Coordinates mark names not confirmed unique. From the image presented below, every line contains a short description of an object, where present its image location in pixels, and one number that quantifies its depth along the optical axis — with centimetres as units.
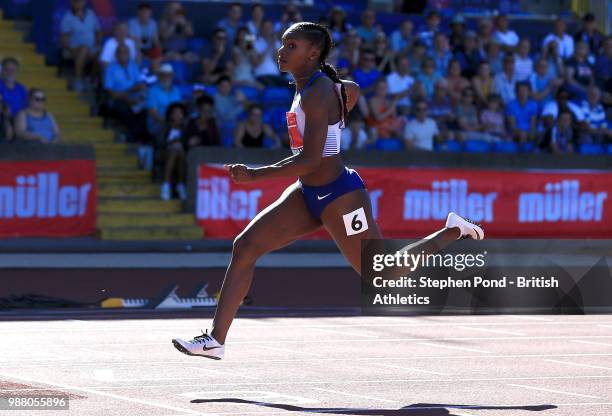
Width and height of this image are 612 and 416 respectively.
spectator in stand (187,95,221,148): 2169
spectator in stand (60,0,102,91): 2312
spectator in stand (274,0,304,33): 2428
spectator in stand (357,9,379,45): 2534
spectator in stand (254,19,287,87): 2356
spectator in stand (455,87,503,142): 2406
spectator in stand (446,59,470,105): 2433
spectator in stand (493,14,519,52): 2662
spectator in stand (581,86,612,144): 2512
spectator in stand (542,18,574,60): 2678
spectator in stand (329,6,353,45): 2478
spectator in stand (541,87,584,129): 2458
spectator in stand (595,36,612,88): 2670
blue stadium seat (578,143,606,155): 2433
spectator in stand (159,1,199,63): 2348
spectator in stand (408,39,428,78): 2466
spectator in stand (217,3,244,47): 2403
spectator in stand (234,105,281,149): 2183
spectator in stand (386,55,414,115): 2369
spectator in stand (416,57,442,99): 2441
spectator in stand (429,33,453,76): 2511
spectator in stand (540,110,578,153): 2423
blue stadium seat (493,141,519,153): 2394
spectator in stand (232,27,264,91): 2322
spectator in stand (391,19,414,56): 2527
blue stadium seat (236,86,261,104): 2316
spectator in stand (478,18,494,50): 2618
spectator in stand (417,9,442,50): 2569
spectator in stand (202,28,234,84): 2308
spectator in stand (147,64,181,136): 2217
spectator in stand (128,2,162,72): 2322
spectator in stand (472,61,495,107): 2461
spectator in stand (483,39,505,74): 2573
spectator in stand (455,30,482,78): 2551
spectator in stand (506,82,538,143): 2469
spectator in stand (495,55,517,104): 2525
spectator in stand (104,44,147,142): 2245
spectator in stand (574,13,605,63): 2741
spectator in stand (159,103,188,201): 2166
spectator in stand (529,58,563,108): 2552
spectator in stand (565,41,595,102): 2589
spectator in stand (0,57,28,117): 2108
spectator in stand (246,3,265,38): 2395
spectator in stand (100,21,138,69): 2245
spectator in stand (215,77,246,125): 2253
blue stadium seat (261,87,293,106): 2330
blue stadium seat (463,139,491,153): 2375
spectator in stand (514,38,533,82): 2583
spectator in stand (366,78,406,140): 2316
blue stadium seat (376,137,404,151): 2286
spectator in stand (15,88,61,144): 2067
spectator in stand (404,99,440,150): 2306
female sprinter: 877
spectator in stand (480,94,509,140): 2427
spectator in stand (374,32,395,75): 2452
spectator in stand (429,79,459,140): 2397
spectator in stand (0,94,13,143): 2067
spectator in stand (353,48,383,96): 2381
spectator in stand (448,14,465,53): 2578
